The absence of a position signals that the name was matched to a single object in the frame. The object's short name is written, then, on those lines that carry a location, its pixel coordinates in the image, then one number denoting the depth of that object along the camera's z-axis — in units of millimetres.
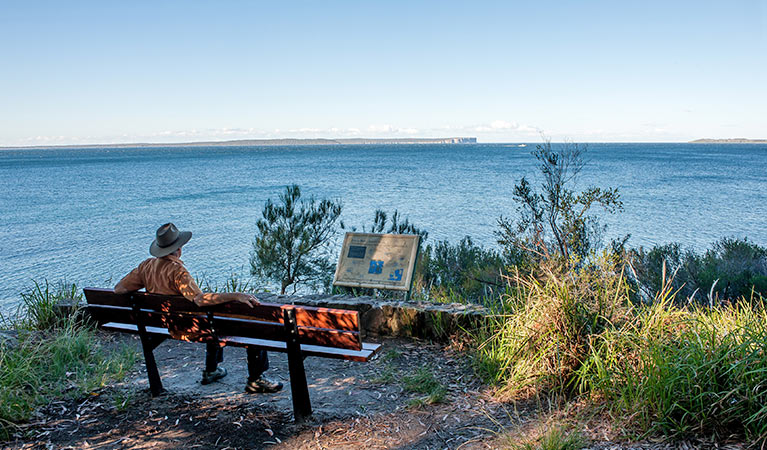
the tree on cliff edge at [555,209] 10203
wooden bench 3400
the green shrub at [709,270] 9977
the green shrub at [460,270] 10391
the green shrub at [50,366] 3541
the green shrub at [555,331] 3721
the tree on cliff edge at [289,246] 11797
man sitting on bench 3654
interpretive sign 6223
